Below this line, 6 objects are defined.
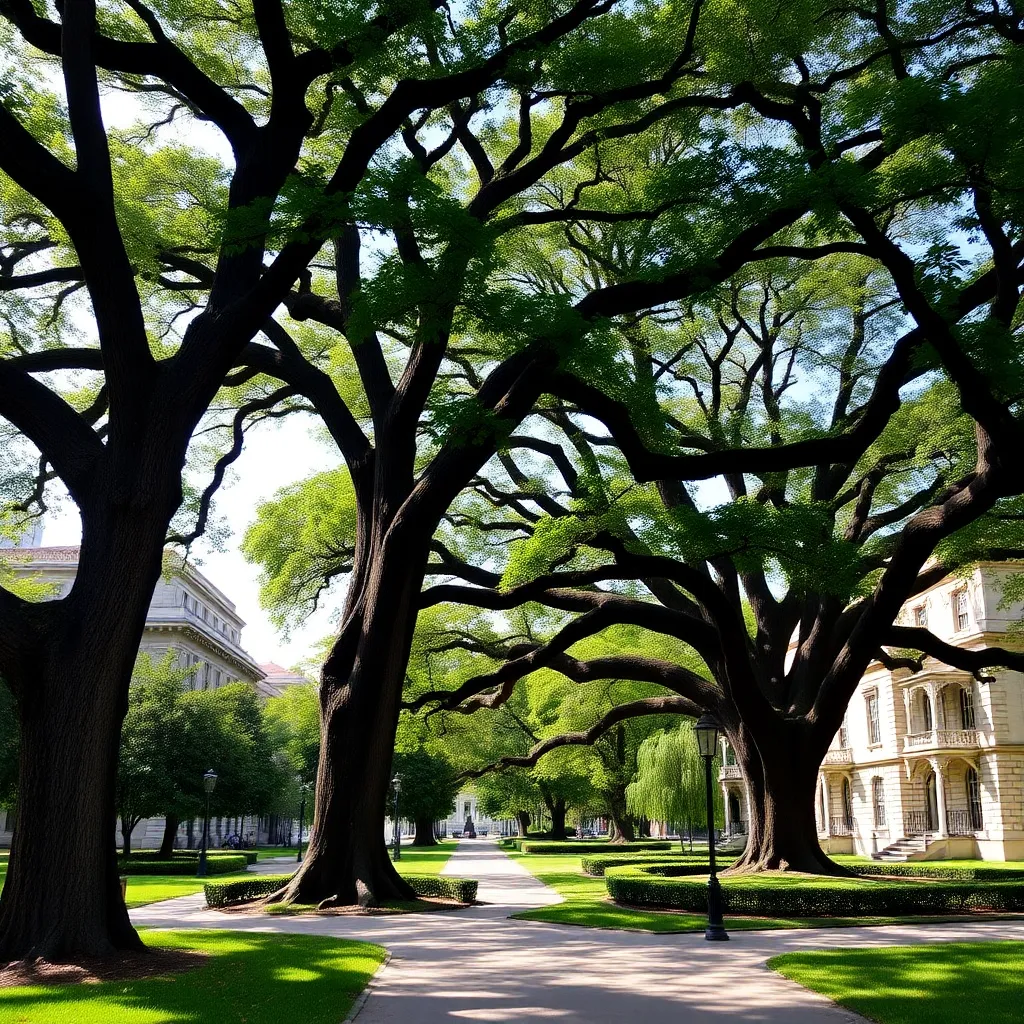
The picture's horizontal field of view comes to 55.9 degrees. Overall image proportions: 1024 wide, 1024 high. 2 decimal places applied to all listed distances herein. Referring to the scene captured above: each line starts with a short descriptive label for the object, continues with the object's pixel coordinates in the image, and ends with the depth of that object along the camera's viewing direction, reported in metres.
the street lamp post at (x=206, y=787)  30.86
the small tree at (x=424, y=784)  61.22
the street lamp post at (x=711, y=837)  13.36
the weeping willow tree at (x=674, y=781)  40.09
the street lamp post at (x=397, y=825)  42.07
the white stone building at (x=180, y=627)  61.12
